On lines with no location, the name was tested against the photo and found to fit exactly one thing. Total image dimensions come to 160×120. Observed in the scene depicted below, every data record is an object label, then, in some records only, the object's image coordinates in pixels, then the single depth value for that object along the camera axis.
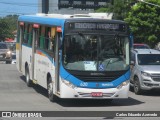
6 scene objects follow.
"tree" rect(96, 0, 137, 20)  59.16
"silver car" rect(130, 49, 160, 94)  19.91
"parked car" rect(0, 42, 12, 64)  45.85
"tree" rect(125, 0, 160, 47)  52.31
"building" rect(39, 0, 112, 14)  129.12
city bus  16.23
